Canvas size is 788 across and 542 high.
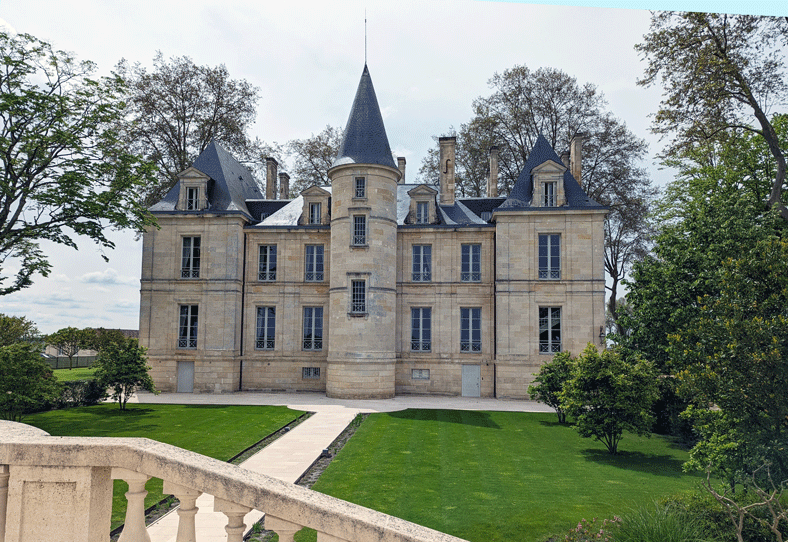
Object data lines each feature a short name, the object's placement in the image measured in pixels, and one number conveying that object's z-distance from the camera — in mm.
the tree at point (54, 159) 15047
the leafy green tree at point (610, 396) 11391
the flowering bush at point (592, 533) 5668
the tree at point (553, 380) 16047
